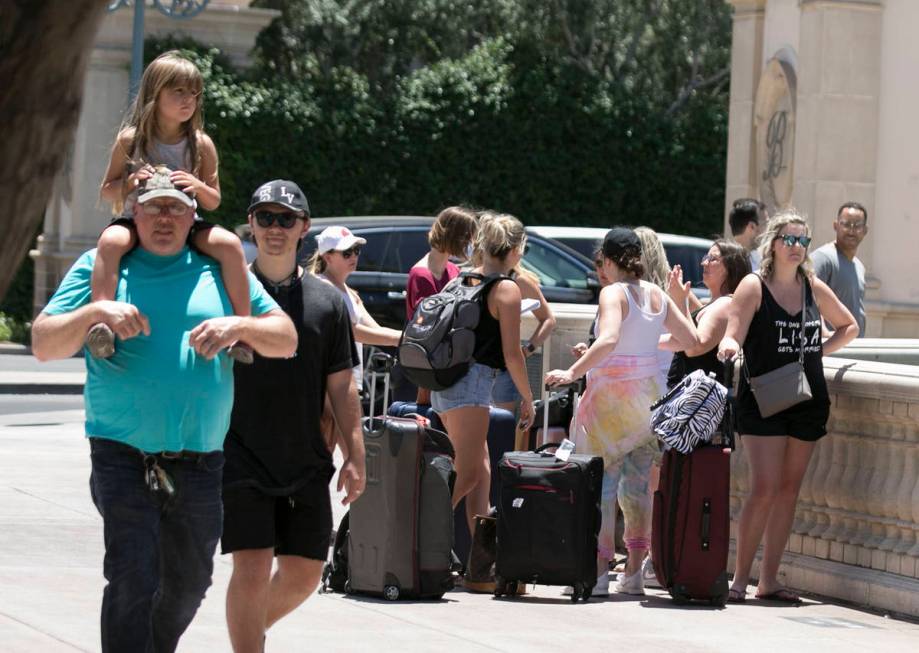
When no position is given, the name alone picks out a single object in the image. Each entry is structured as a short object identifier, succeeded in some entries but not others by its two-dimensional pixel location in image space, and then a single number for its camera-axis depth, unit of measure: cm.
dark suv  3628
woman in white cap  1805
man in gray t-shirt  2102
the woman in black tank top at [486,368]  1680
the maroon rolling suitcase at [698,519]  1661
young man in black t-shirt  1163
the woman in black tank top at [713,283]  1809
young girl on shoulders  1274
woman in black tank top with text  1691
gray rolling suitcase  1609
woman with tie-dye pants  1702
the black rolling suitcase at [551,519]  1639
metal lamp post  4406
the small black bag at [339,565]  1666
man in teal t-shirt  1020
